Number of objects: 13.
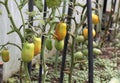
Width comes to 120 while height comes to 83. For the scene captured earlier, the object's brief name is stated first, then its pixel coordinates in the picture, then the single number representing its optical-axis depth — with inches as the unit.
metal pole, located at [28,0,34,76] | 59.2
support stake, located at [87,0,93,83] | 57.4
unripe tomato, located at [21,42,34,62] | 50.8
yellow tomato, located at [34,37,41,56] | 53.9
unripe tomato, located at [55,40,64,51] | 68.3
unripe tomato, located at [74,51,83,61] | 97.8
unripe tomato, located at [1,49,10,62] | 60.1
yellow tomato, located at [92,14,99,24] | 70.1
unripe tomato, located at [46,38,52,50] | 68.6
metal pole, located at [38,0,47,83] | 62.2
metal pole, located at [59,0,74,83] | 74.5
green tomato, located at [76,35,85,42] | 101.0
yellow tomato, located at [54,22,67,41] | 58.6
